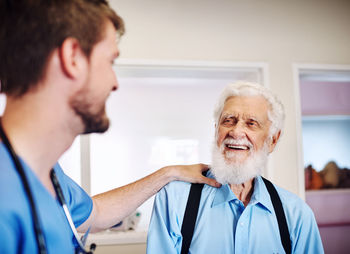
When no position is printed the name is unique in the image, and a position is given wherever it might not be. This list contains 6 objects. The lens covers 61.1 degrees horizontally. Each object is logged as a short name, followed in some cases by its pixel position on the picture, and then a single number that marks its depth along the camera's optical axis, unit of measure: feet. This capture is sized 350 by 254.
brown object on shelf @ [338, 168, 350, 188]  11.21
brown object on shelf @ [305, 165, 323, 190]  10.94
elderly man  3.99
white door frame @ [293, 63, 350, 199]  8.02
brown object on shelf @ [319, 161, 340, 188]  11.13
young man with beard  2.03
